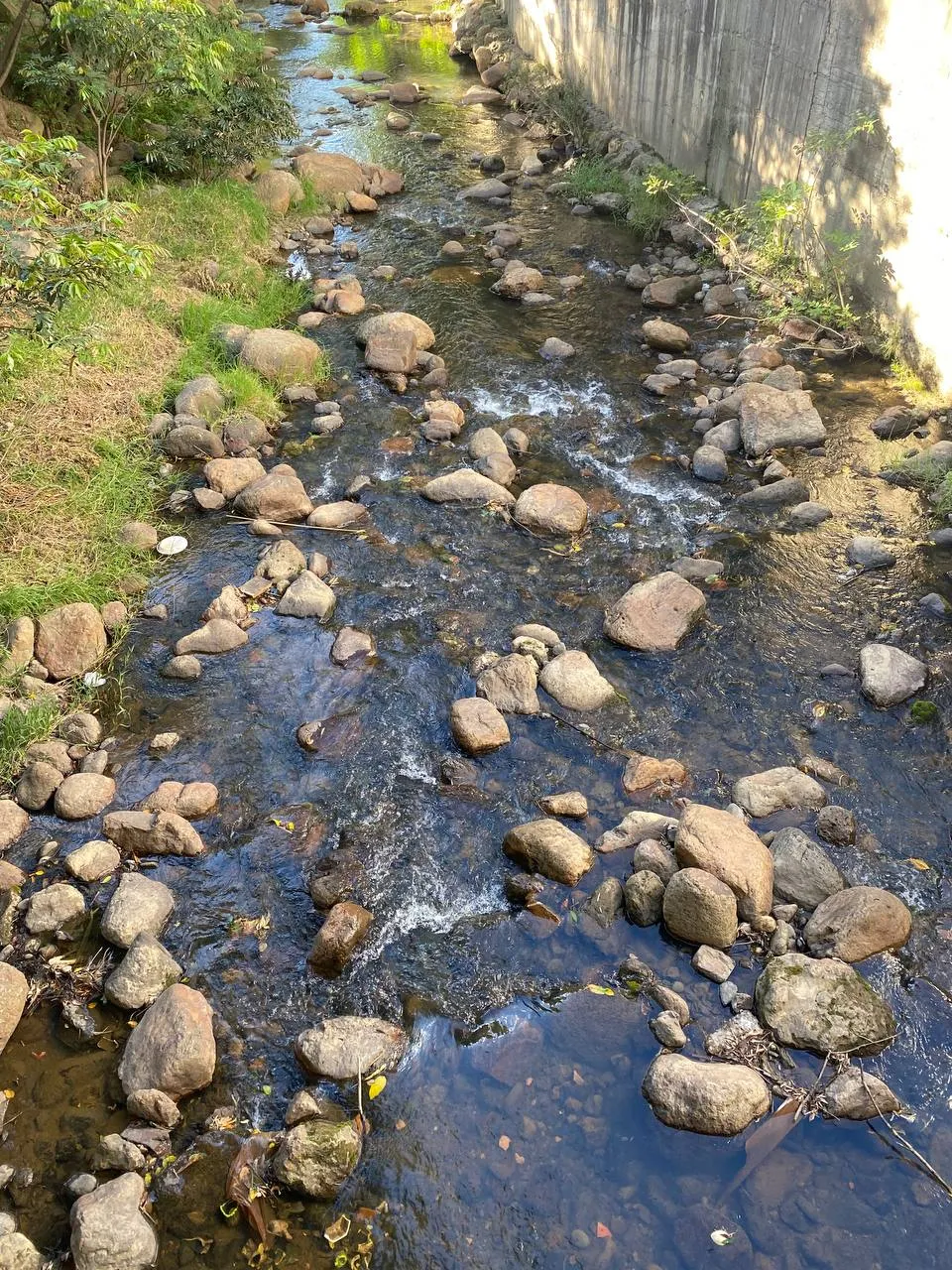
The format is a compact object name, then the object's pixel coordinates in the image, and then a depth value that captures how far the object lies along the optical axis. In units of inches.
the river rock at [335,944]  164.9
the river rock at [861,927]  161.0
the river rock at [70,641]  224.1
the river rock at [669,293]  384.8
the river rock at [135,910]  166.9
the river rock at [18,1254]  125.2
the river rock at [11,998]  153.6
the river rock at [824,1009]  150.0
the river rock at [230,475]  284.5
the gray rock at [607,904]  171.9
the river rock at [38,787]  192.9
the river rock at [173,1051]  145.6
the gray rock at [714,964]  160.4
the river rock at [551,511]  268.1
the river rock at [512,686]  214.4
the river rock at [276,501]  275.4
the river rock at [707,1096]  140.6
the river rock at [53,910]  170.1
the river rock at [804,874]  170.9
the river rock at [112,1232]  126.2
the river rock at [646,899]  169.8
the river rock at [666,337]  352.8
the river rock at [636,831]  182.5
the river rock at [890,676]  211.3
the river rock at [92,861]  178.4
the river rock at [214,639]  231.8
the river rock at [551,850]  176.4
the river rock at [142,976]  158.9
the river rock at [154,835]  183.6
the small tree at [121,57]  331.6
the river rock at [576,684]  215.3
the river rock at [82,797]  191.5
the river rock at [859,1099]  143.1
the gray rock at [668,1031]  151.4
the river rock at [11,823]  185.6
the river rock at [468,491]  279.9
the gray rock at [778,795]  188.5
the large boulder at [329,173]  482.3
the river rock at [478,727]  204.1
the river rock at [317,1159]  134.6
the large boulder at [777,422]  295.3
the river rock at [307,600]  243.6
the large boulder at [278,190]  458.6
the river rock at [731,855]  167.9
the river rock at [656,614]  229.8
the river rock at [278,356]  334.0
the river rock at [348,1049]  149.9
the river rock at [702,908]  162.2
